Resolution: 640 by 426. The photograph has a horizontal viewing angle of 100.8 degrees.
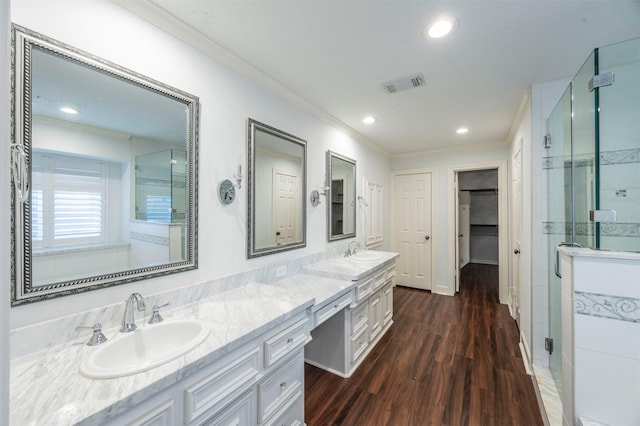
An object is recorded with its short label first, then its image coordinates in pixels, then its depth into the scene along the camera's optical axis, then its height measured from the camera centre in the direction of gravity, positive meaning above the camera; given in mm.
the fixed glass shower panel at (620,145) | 1382 +396
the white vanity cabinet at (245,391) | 938 -749
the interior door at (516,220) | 2875 -78
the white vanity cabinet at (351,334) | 2246 -1088
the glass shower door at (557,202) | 1903 +86
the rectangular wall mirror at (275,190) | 2047 +201
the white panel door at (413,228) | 4543 -260
